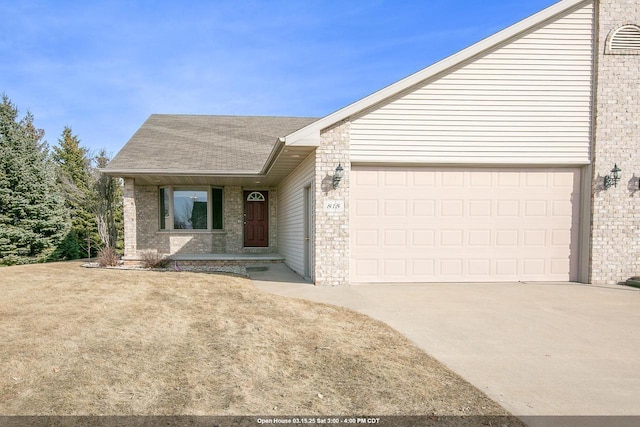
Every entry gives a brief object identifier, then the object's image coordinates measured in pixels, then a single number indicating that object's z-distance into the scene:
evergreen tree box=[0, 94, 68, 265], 13.69
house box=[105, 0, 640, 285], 7.85
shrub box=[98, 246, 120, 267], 11.18
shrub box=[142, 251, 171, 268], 11.02
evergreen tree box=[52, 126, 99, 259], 14.92
